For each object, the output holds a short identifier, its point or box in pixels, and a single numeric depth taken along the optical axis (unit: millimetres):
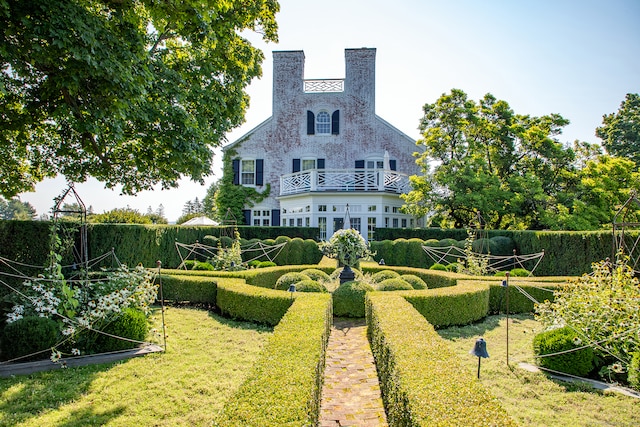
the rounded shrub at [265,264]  14297
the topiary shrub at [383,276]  10279
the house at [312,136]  24562
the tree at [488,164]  18578
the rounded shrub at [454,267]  13023
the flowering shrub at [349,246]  10594
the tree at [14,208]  88869
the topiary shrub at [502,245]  14622
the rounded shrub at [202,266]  12688
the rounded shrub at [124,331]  6055
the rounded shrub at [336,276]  12031
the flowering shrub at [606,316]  4957
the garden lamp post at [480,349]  4699
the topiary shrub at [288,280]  9680
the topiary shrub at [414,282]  9508
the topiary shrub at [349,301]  8805
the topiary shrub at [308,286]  9055
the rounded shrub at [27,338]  5539
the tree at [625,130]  27344
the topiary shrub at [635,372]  4599
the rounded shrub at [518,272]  11937
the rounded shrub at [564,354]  5164
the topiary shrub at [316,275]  10864
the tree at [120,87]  5961
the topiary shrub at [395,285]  9109
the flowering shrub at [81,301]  5867
